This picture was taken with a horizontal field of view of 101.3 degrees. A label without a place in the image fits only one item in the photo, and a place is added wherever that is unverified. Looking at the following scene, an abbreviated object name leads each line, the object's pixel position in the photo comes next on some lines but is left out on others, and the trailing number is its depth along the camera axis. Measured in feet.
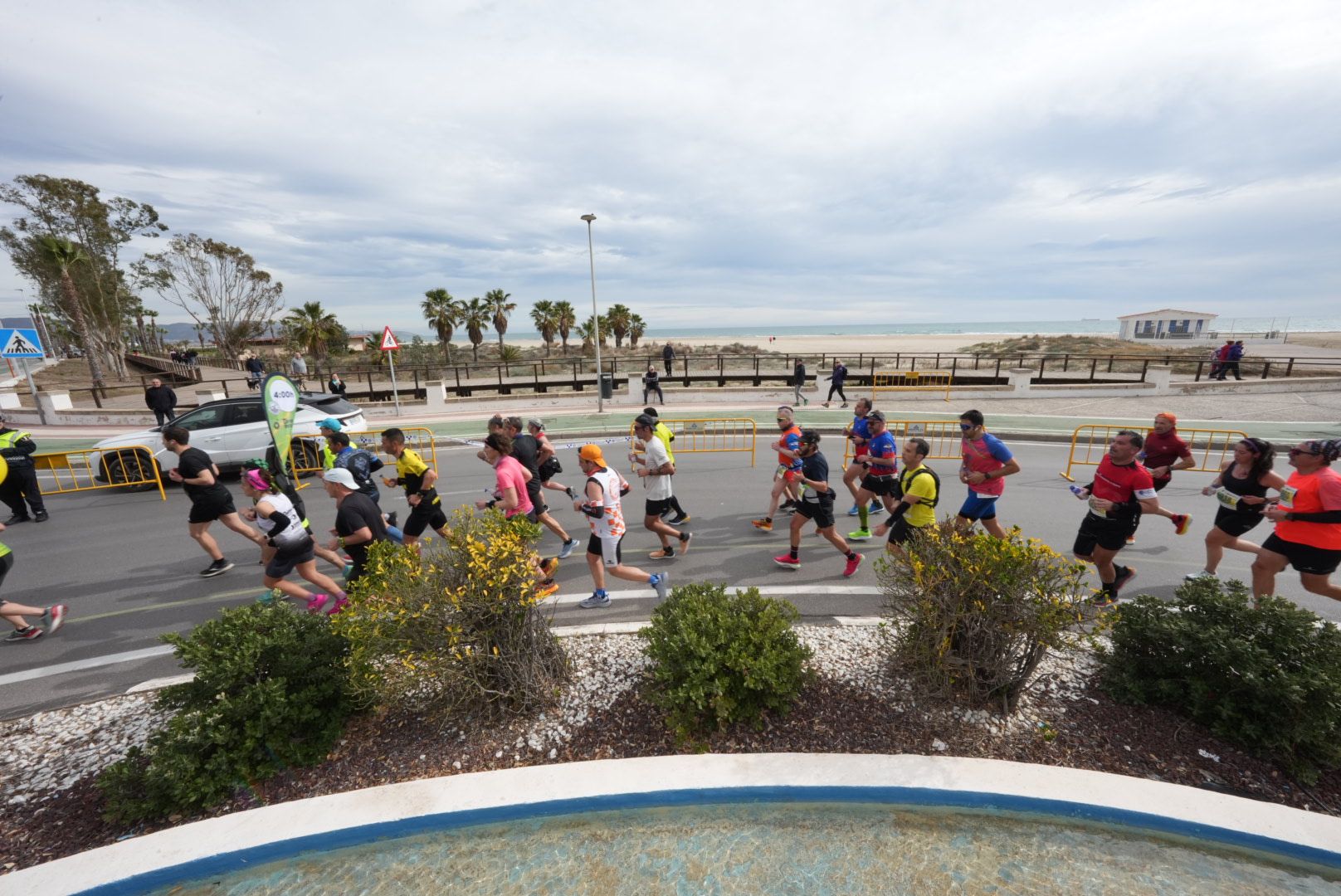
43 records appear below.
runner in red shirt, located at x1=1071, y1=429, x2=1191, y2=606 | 16.08
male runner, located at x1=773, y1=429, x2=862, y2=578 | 18.93
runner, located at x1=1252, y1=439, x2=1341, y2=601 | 13.96
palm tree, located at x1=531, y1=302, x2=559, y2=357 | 165.68
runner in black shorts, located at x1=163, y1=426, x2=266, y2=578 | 19.31
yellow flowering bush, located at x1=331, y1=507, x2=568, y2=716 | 11.08
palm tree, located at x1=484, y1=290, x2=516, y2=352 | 146.72
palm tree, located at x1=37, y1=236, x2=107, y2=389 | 84.17
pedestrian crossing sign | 39.47
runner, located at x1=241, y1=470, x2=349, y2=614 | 15.76
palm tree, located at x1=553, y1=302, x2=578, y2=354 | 167.63
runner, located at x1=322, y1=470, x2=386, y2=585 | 15.71
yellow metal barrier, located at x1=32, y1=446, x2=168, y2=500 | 33.14
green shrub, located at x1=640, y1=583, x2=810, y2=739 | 11.06
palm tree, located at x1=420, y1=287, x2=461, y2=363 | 134.10
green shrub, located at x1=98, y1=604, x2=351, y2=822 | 9.77
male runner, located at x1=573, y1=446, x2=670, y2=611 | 16.10
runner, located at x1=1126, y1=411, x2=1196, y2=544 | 20.30
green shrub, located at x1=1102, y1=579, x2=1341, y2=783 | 9.87
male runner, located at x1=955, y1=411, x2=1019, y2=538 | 18.35
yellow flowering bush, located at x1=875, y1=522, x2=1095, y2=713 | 10.85
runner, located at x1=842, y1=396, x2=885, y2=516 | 24.50
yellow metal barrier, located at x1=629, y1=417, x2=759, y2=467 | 42.83
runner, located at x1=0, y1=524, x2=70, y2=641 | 15.78
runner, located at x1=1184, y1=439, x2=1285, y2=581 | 16.44
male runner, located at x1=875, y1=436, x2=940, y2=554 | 16.80
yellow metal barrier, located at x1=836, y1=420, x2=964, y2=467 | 40.19
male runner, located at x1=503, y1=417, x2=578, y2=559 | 21.86
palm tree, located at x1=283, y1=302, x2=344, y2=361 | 109.91
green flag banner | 21.86
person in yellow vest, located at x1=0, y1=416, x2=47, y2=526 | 26.27
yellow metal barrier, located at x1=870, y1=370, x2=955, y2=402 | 66.33
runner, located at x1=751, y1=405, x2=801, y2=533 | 21.22
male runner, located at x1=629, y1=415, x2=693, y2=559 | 20.12
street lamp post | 54.95
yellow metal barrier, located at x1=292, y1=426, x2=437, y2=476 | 35.86
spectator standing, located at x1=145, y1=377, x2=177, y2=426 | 46.21
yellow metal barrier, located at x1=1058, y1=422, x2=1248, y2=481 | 35.96
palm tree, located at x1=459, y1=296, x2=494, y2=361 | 142.51
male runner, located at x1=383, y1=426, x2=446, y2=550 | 18.97
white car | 33.63
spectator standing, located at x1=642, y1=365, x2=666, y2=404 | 62.44
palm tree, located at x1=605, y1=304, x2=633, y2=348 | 164.66
